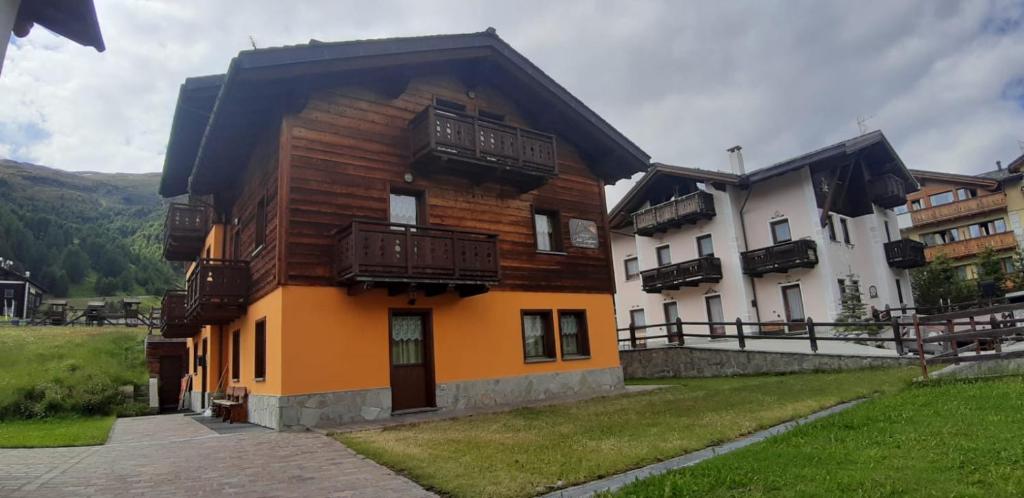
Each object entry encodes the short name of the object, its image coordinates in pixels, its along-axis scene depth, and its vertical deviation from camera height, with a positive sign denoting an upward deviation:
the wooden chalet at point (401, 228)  12.48 +3.09
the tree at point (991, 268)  33.22 +2.43
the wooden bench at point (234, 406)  13.95 -0.81
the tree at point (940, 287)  32.91 +1.55
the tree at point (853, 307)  24.67 +0.58
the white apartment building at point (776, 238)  26.59 +4.34
